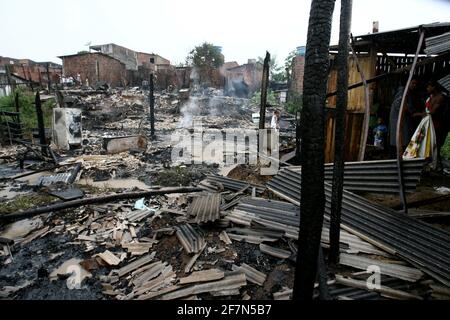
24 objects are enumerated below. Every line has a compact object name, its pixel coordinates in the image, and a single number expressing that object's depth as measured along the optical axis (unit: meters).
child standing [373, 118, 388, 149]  8.83
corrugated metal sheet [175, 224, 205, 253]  4.22
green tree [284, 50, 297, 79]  31.49
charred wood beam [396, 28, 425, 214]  3.80
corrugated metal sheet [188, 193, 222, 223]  4.83
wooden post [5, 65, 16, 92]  18.00
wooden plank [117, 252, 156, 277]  3.88
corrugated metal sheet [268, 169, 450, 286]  3.47
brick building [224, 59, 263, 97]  36.27
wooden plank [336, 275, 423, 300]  3.07
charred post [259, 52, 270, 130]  7.68
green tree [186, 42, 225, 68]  38.94
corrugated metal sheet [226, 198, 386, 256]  3.99
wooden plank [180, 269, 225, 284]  3.50
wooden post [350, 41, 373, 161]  4.24
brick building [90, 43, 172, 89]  34.75
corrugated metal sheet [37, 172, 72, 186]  7.63
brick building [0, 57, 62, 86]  35.47
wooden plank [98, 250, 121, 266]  4.12
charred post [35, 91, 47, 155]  9.59
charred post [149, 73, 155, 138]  13.19
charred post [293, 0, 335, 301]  1.75
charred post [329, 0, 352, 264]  2.85
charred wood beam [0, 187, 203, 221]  5.39
